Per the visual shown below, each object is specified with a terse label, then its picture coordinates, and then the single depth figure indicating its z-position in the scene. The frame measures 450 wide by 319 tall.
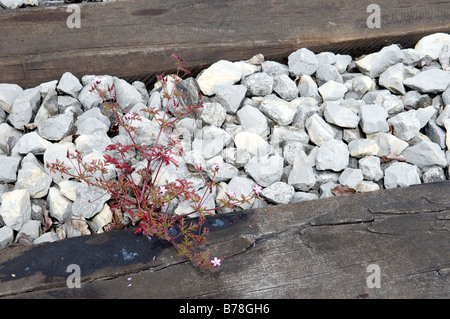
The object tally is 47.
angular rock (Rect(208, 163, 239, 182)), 2.61
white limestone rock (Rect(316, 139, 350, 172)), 2.69
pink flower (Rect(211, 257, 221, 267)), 2.03
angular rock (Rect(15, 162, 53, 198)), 2.53
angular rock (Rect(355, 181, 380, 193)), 2.63
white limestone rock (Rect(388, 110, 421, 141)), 2.91
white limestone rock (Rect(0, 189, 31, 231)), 2.40
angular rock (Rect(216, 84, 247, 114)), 3.02
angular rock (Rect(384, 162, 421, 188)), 2.66
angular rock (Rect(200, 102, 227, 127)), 2.94
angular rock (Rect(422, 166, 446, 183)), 2.71
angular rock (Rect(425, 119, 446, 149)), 2.93
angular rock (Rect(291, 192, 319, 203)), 2.58
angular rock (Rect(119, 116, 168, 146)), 2.75
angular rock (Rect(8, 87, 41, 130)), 2.92
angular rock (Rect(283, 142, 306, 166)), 2.73
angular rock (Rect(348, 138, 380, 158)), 2.79
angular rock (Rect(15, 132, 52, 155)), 2.71
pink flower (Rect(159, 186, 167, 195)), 2.29
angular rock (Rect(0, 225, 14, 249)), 2.33
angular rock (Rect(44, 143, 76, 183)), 2.58
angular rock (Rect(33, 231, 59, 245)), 2.36
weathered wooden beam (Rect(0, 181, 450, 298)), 1.98
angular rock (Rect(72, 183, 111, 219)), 2.42
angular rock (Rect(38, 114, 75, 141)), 2.76
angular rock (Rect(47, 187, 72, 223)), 2.48
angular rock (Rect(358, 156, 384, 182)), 2.70
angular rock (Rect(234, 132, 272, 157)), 2.77
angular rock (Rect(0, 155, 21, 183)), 2.56
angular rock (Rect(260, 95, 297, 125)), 2.96
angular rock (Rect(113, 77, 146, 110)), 3.02
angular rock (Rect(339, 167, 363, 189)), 2.65
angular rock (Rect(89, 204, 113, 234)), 2.45
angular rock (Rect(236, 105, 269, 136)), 2.93
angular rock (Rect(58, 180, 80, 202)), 2.49
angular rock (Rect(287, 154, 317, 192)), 2.61
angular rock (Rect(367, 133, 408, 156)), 2.84
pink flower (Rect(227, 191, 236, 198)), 2.27
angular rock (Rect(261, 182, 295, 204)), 2.52
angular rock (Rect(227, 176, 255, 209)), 2.53
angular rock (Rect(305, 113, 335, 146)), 2.84
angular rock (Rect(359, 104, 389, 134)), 2.89
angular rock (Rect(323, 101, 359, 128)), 2.90
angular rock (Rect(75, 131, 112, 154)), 2.68
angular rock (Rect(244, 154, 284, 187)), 2.62
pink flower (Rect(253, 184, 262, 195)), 2.26
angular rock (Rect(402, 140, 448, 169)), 2.76
